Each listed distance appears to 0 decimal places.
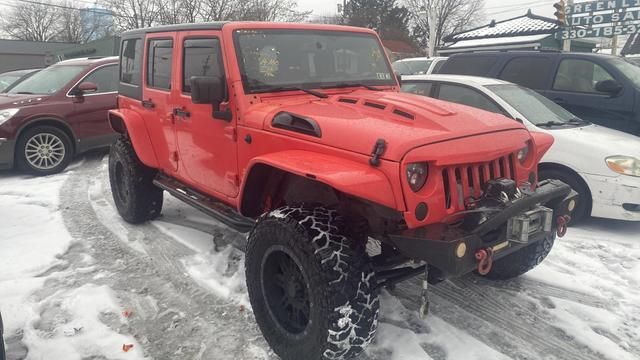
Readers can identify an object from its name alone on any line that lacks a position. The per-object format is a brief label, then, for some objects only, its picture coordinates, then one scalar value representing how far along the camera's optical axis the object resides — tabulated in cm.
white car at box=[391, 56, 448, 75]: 1058
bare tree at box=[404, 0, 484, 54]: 4162
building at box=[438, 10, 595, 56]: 1333
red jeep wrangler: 257
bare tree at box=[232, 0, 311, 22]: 3231
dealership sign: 1463
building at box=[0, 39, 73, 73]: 4072
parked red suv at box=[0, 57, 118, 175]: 758
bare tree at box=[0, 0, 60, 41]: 5397
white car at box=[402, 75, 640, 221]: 498
